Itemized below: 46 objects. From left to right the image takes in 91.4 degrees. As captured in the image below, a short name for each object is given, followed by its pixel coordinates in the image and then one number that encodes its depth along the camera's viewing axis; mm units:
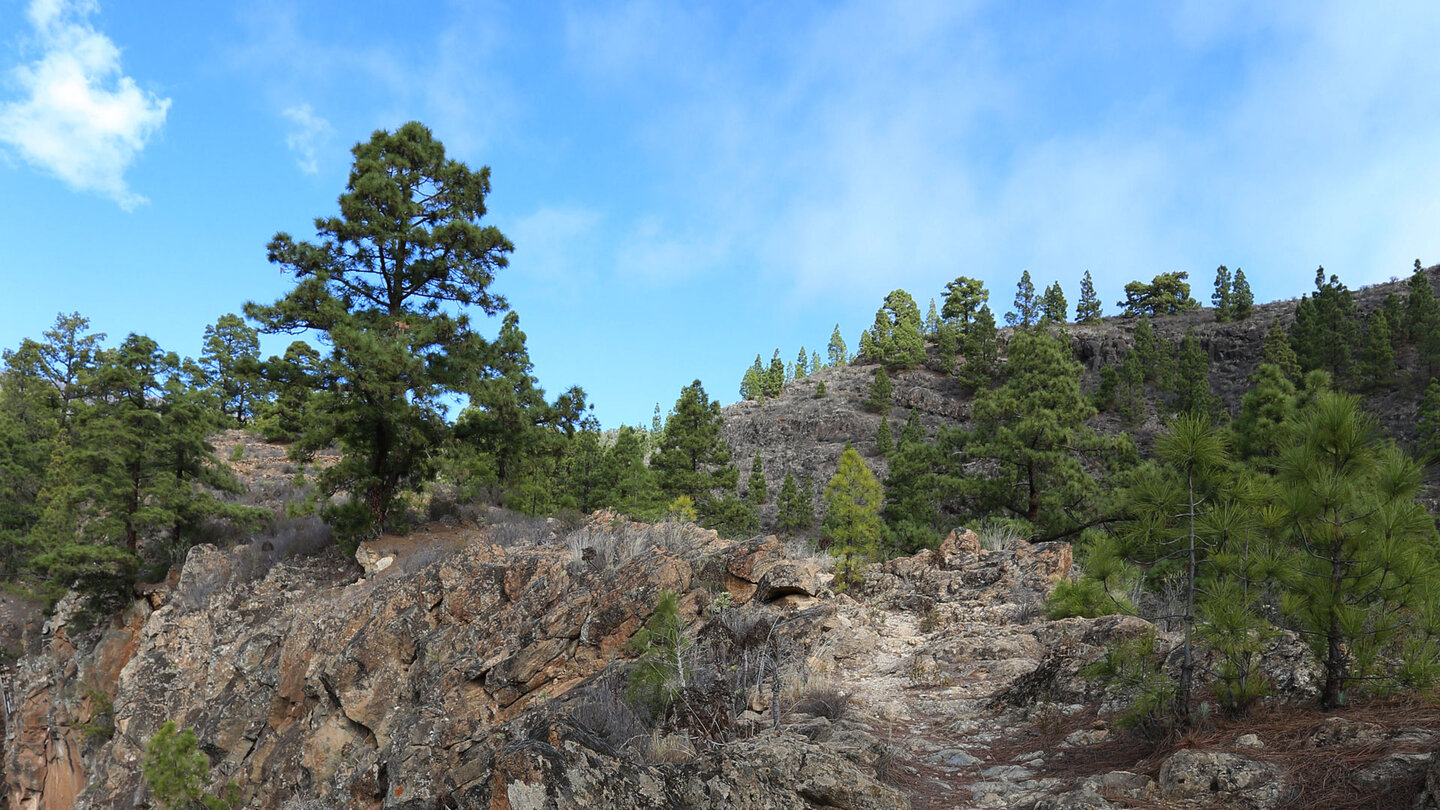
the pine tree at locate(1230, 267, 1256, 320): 64062
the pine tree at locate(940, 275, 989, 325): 81500
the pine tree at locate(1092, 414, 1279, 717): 5000
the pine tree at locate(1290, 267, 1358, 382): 40094
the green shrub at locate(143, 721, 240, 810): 9367
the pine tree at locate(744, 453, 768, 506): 35219
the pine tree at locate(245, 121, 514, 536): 14195
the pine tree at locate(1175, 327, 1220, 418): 36812
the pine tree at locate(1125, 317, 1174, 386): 51938
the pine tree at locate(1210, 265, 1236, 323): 63953
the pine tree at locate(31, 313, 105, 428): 33406
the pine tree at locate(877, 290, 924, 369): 69438
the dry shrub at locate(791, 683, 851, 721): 6984
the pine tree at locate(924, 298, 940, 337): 101275
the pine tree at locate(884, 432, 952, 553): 19000
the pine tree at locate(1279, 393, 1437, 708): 4680
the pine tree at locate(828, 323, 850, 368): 101312
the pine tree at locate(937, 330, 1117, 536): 16938
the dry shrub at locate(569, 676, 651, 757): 6243
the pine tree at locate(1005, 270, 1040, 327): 81438
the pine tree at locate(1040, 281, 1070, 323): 78875
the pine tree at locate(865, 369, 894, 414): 58969
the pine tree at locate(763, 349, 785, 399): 76625
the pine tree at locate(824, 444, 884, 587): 15008
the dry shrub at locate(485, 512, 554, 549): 14278
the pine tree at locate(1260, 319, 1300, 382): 37625
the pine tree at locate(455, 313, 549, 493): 15570
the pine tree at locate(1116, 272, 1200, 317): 76562
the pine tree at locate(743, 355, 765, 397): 90812
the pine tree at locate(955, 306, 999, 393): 59250
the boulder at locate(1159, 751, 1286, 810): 3965
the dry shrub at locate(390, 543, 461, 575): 12820
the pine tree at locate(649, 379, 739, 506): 28234
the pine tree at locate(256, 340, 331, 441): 14109
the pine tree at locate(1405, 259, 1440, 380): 38750
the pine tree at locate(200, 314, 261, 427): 44781
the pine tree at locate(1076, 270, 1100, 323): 81438
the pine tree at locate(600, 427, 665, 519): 25469
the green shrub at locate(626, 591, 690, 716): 7258
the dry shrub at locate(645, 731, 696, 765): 5566
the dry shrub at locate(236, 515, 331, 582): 15219
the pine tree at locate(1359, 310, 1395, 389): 40000
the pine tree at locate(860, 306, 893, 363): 74625
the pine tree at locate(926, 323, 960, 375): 66562
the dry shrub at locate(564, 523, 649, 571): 11466
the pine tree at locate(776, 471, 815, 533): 32250
